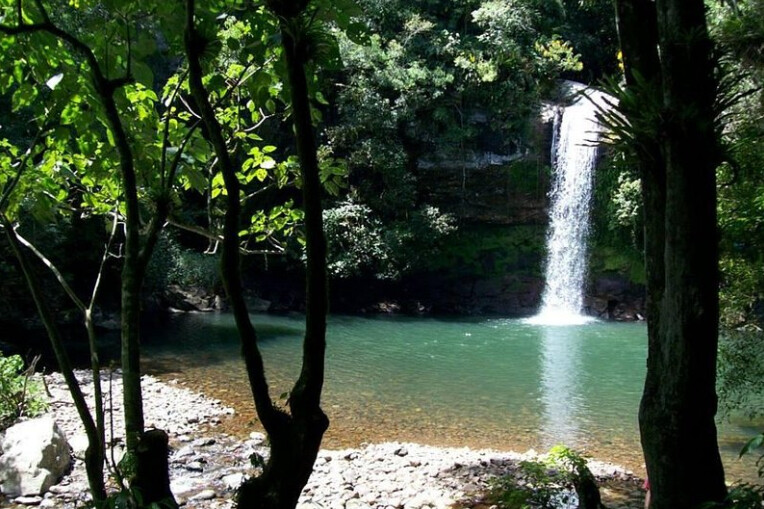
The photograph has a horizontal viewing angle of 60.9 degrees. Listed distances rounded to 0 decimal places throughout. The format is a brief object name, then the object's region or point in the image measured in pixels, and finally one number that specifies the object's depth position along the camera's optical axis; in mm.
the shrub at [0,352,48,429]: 7199
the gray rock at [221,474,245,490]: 6273
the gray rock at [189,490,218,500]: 5957
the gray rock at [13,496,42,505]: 5539
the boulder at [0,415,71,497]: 5707
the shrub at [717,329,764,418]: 7219
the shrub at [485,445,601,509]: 5133
